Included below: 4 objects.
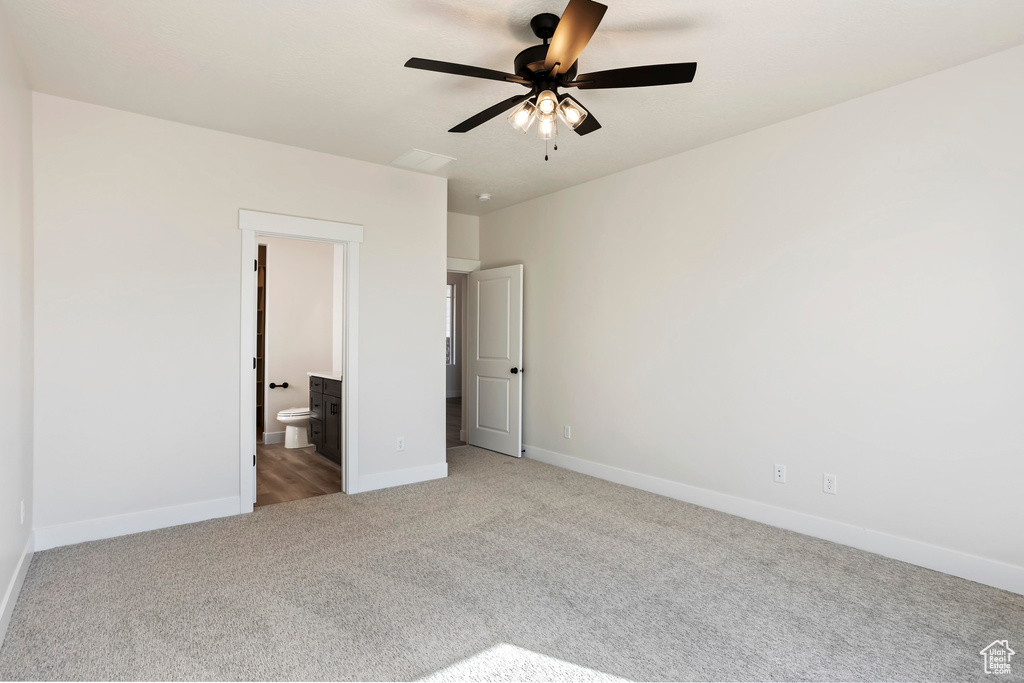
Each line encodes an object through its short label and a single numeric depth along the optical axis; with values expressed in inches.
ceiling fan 78.3
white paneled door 216.4
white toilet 227.8
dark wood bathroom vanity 198.2
